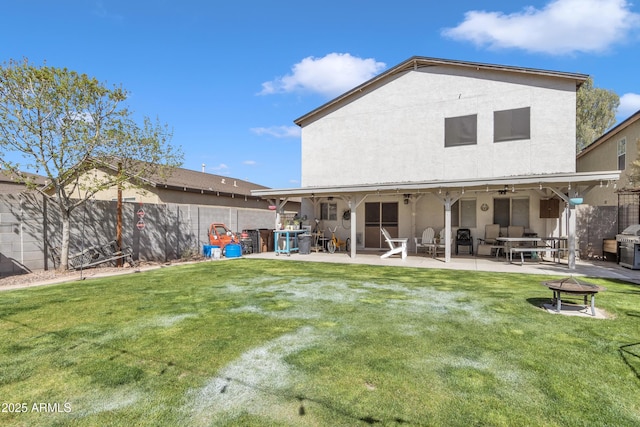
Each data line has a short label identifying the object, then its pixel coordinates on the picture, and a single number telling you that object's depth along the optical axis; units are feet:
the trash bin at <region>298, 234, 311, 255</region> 42.78
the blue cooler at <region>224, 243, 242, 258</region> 42.04
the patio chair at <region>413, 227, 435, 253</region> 39.99
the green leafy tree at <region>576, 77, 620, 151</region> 86.38
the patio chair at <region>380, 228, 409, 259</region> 36.97
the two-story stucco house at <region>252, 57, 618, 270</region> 35.81
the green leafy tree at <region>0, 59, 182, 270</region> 25.84
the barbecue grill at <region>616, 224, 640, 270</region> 29.07
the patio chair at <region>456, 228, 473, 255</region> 40.96
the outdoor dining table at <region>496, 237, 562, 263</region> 30.48
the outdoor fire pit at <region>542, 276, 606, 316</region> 15.38
